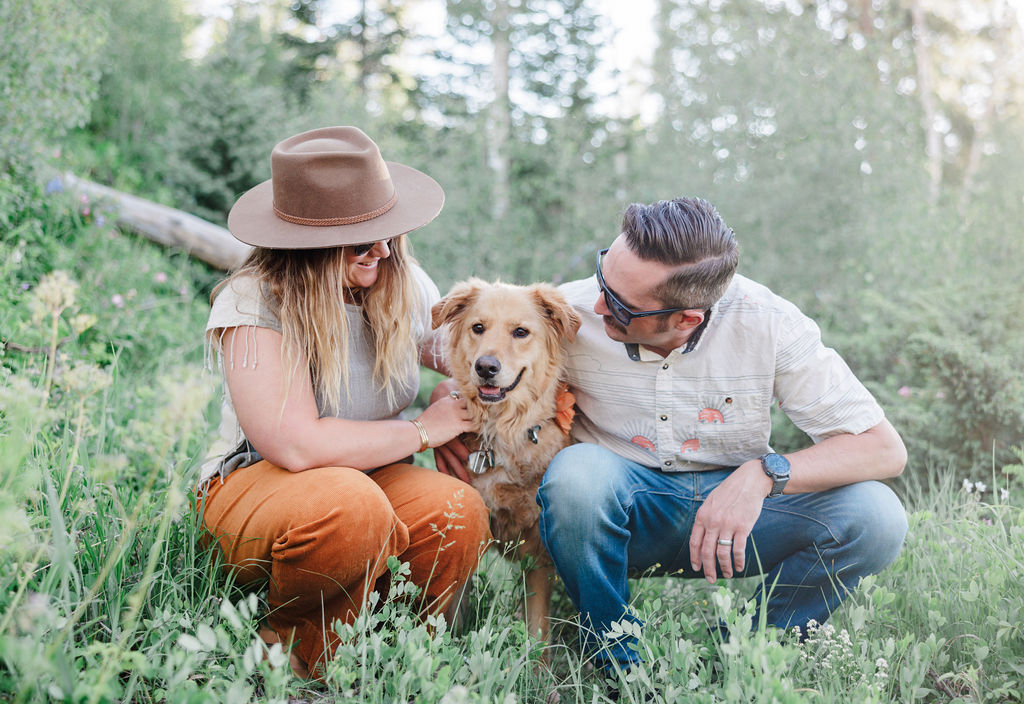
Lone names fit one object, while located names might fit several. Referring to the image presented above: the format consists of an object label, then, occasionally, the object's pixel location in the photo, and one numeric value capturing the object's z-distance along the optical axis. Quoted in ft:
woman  6.45
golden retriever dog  8.12
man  7.02
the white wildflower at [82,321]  4.60
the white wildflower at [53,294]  4.04
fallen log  17.06
